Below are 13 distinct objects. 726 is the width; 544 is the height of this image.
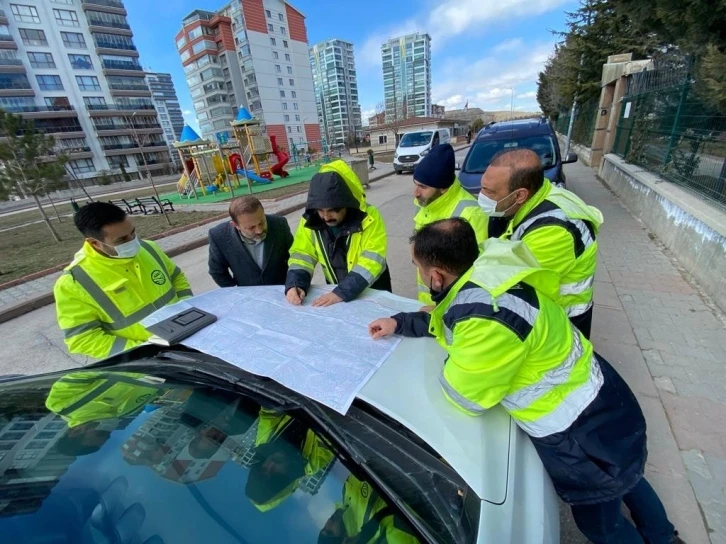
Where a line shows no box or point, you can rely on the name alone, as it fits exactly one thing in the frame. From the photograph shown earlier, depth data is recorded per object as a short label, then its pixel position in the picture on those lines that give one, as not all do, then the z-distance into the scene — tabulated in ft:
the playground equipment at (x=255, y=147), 56.65
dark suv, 18.80
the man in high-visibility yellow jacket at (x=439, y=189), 7.54
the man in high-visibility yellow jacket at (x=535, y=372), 3.38
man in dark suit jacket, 8.30
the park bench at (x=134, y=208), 42.20
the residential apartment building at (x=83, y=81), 130.31
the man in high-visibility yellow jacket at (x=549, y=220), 5.60
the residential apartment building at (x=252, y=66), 165.58
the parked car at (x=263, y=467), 2.80
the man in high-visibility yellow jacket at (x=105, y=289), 5.99
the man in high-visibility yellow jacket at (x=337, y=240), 6.45
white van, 52.47
